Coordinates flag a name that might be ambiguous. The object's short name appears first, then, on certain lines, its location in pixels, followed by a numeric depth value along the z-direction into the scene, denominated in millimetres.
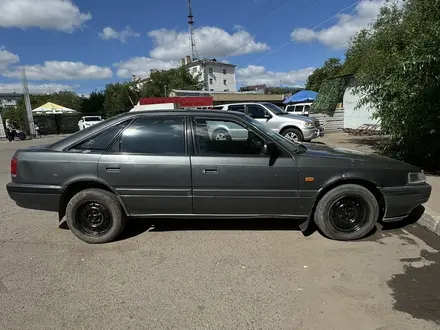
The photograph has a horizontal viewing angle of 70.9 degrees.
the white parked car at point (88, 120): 28156
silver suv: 11398
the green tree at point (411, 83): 6008
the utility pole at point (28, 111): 28578
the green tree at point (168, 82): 52969
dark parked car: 3783
